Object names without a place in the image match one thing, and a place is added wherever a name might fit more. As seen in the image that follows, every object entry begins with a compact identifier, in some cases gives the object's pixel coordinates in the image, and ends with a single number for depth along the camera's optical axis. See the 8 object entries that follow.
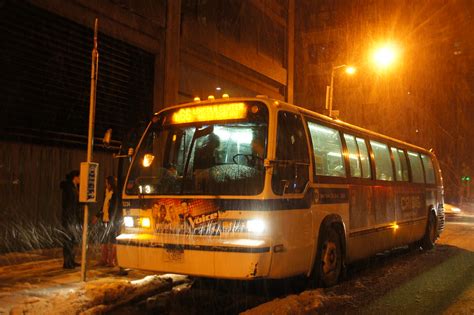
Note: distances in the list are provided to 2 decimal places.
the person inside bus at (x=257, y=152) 6.67
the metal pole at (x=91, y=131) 7.67
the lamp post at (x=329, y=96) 17.88
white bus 6.48
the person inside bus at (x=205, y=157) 6.96
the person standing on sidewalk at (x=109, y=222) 9.34
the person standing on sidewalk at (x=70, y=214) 9.11
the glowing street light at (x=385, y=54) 18.00
